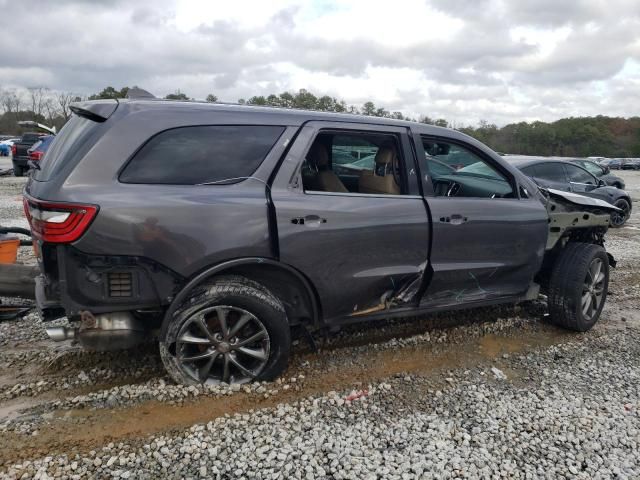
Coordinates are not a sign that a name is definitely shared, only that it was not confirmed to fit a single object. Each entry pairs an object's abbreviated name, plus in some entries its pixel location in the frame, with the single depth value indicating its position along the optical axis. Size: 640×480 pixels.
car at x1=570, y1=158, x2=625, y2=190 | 14.24
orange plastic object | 4.85
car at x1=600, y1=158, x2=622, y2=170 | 52.22
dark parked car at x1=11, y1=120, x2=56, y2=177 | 18.39
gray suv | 2.72
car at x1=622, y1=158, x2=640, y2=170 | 51.00
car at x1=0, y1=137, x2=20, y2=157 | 34.26
